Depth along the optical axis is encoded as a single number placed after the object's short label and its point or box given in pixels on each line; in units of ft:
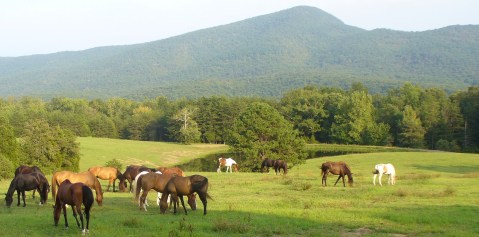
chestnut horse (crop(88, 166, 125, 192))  83.97
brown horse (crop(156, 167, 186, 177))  76.39
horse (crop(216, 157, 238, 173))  149.80
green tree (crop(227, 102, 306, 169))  167.89
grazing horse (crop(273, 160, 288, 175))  121.70
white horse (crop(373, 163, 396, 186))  93.86
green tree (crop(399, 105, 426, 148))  291.79
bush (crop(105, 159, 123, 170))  156.19
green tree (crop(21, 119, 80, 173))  162.40
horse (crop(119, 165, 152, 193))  82.94
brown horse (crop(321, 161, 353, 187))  91.81
